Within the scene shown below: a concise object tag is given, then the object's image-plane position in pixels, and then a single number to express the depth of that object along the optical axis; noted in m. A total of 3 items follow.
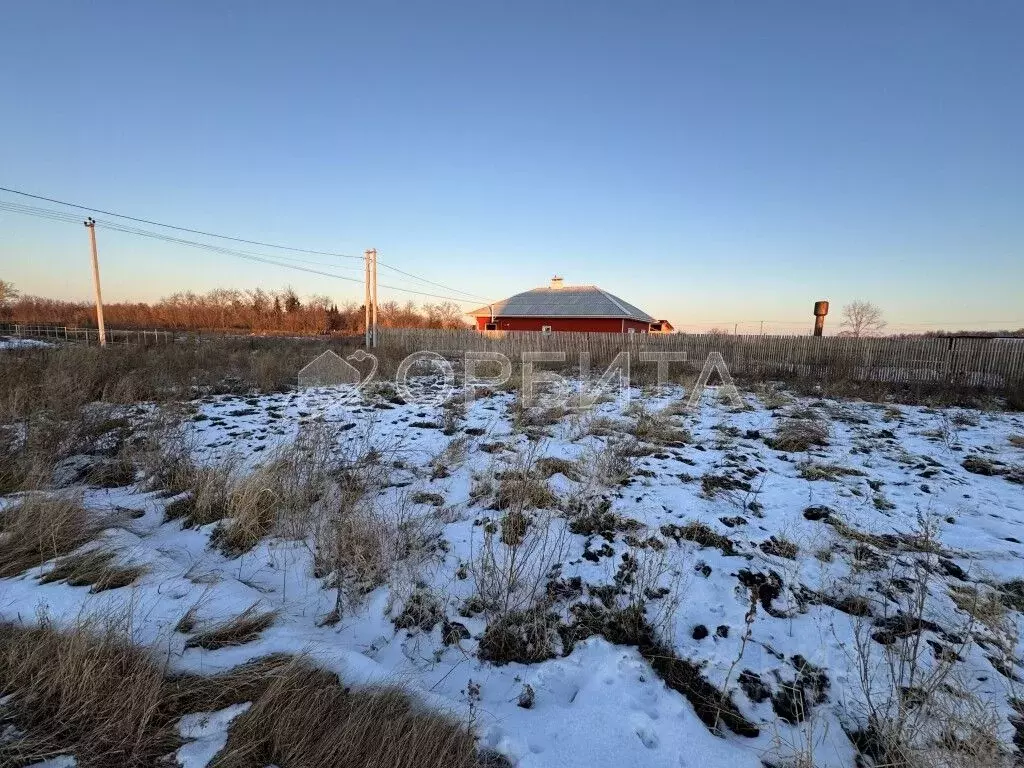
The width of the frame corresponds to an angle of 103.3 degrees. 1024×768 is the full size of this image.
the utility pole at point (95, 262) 18.83
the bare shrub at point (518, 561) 2.46
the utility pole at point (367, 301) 21.75
